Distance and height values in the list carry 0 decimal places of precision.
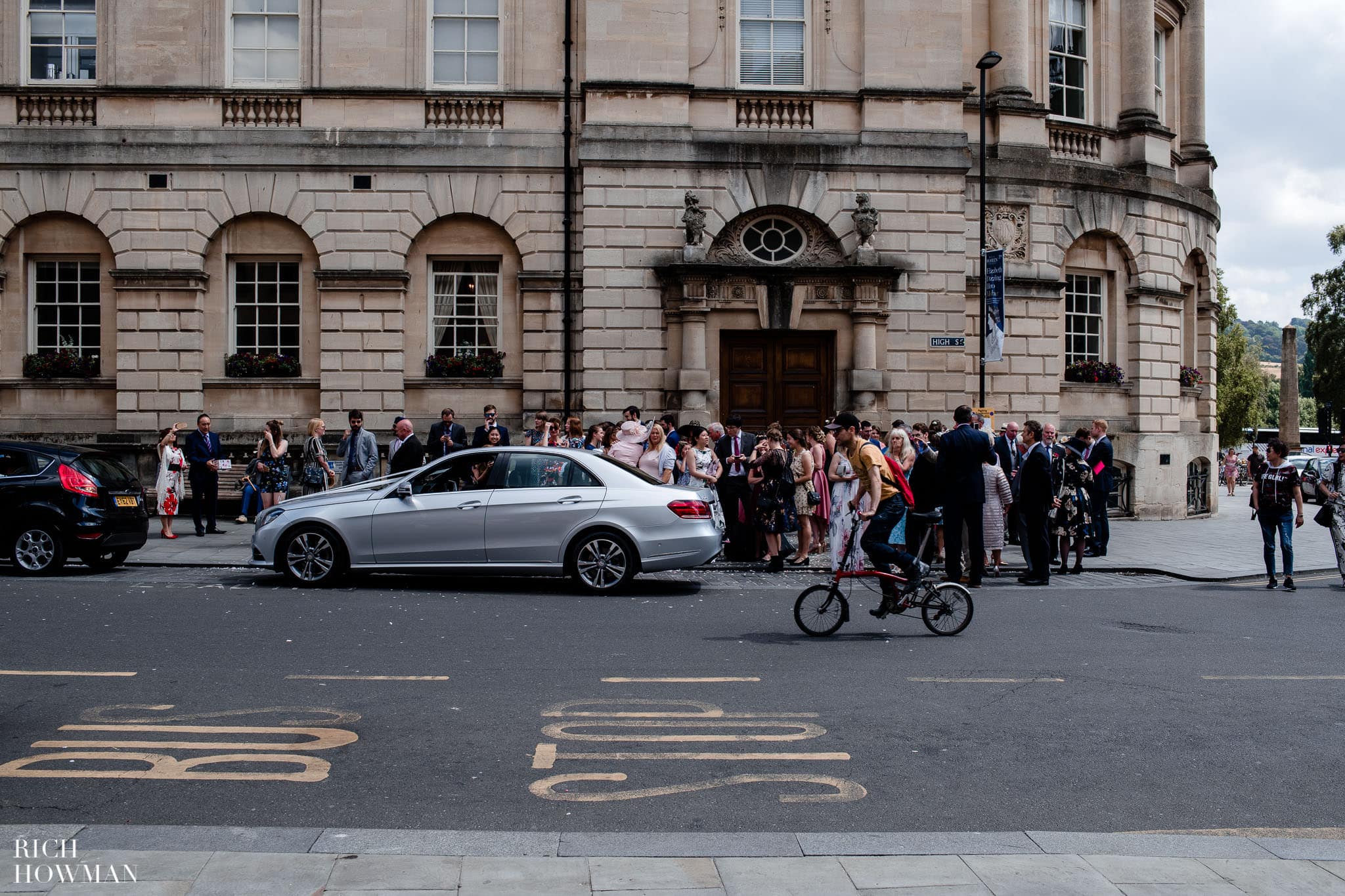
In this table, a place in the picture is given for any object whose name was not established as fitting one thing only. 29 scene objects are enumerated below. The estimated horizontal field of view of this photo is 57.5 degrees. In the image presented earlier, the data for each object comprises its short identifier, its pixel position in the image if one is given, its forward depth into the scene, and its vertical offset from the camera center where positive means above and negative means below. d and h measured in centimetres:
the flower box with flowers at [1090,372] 2459 +171
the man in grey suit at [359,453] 1797 +9
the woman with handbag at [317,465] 1844 -8
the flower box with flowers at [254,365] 2197 +170
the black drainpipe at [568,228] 2198 +416
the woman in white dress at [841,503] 1426 -53
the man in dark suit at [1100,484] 1703 -37
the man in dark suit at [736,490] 1664 -43
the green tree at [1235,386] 8056 +479
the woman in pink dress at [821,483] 1666 -34
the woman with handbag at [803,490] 1589 -43
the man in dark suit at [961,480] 1341 -25
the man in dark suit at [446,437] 1858 +33
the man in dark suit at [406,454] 1734 +8
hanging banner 2069 +265
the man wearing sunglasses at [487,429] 1850 +45
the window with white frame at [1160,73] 2744 +874
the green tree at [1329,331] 6512 +674
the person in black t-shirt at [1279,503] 1462 -55
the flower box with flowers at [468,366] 2214 +169
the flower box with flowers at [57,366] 2181 +167
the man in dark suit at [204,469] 1859 -15
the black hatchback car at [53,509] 1412 -57
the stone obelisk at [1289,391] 6544 +353
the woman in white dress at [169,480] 1838 -30
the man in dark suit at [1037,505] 1463 -58
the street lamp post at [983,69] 2072 +667
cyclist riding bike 1041 -49
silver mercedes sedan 1307 -70
